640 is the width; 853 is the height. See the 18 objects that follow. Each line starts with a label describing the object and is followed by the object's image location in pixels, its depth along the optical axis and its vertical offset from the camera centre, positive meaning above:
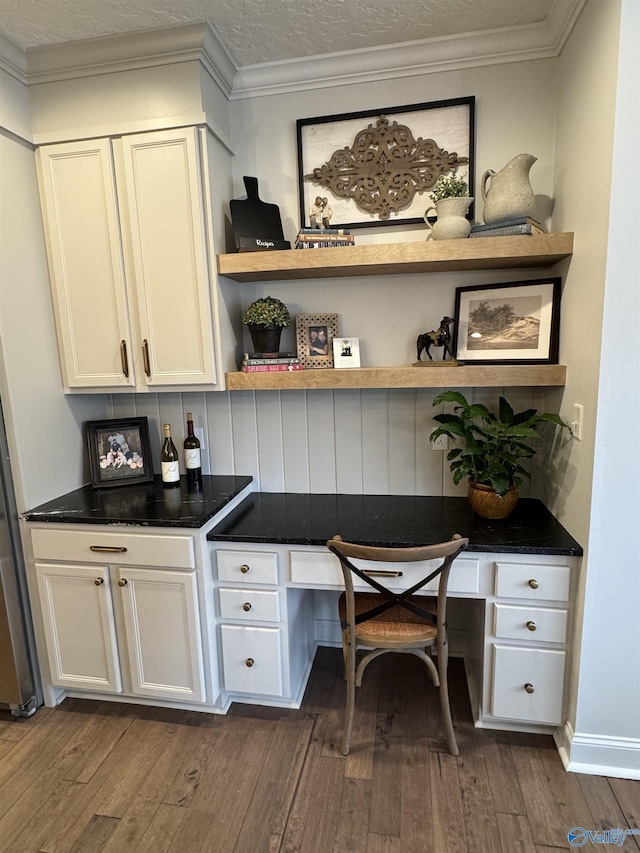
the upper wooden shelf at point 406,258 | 1.78 +0.29
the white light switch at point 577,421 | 1.66 -0.33
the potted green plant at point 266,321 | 2.08 +0.06
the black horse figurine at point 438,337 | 2.02 -0.03
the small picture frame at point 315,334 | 2.18 +0.00
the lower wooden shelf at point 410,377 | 1.83 -0.18
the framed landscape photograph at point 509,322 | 1.92 +0.03
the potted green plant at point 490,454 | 1.84 -0.50
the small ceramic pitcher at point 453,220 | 1.86 +0.43
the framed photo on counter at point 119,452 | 2.30 -0.55
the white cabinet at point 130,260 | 1.93 +0.33
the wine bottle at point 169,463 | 2.27 -0.59
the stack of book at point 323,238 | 1.97 +0.39
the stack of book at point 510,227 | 1.80 +0.38
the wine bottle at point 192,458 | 2.28 -0.57
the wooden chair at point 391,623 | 1.61 -1.07
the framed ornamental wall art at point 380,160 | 2.02 +0.74
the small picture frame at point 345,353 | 2.12 -0.09
